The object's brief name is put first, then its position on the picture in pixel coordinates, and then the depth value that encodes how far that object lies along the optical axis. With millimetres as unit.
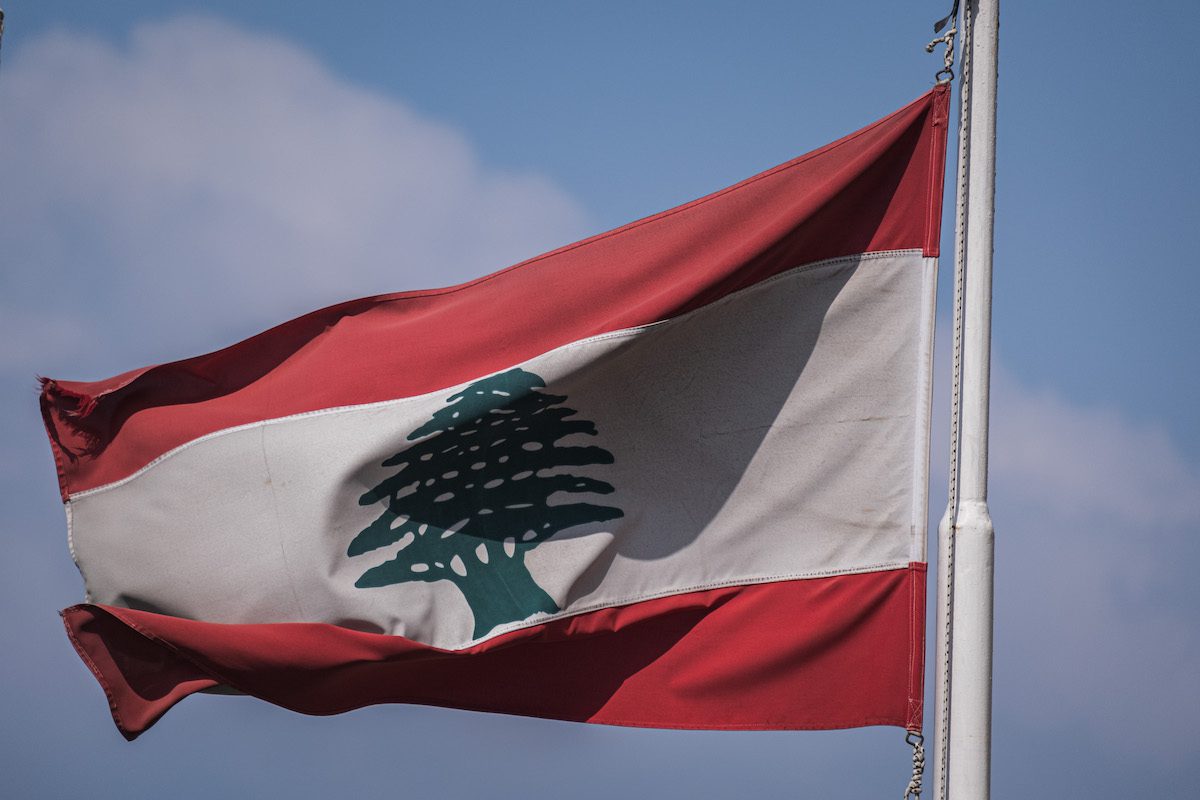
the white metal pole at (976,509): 12828
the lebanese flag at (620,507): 14711
